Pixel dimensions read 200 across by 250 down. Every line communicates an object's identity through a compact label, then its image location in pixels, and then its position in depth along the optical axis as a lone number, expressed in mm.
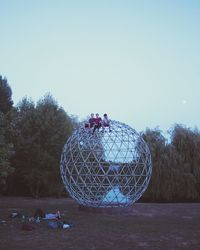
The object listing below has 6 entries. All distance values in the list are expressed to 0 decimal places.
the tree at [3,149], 16141
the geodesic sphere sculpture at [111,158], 19594
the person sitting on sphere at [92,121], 19595
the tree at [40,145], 27969
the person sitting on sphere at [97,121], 19516
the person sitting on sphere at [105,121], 19642
